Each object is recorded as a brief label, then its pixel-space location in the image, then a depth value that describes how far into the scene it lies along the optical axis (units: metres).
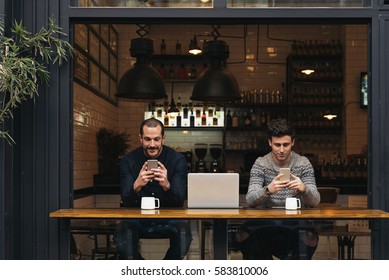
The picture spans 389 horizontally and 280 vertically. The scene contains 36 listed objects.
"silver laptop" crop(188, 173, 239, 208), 4.92
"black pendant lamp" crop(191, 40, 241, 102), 8.09
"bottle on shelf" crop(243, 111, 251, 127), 11.03
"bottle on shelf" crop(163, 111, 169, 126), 11.11
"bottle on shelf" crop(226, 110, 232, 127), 11.07
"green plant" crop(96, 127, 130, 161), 9.64
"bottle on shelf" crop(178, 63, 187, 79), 11.20
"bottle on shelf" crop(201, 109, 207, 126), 11.05
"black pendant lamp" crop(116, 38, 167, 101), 7.88
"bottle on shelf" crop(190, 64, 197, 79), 11.23
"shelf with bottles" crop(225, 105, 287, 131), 11.02
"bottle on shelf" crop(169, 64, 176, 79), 11.23
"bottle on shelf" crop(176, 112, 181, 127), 11.09
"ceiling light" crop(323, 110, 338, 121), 10.95
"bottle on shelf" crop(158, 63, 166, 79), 11.20
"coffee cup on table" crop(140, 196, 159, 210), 4.96
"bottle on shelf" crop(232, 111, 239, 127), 11.04
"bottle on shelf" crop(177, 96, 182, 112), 11.13
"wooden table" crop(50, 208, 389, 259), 4.54
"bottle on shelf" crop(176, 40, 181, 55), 11.20
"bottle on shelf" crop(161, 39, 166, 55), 11.20
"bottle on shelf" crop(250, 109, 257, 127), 11.05
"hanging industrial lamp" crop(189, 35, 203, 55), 10.57
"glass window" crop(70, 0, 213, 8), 5.28
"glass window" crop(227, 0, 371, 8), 5.26
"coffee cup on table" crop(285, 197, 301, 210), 4.89
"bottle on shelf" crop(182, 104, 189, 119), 11.09
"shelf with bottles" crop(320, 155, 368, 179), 10.20
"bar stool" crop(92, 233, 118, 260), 4.68
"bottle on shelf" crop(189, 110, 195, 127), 11.07
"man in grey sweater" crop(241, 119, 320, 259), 4.75
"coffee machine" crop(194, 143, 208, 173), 10.16
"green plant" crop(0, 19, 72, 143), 4.73
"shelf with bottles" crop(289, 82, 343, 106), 10.95
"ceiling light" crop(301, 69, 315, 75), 10.89
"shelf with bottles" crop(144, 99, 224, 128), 11.07
